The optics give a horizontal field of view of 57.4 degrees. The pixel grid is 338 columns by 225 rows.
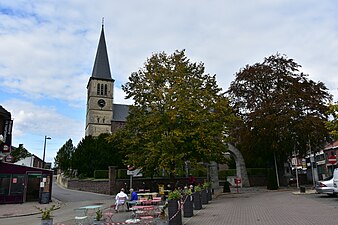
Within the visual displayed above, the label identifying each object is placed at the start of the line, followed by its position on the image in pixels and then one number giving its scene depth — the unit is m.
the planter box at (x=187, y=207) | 13.50
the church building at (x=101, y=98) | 77.06
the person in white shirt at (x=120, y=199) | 16.83
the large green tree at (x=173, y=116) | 21.61
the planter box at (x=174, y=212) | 10.52
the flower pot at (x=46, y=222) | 9.59
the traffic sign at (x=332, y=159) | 22.50
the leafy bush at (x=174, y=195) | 11.19
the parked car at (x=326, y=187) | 19.52
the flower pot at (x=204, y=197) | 18.61
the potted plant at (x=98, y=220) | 10.88
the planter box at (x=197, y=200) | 15.88
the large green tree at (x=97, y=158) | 39.31
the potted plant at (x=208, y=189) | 19.88
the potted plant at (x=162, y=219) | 9.92
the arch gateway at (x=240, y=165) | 37.31
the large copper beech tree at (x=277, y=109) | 30.30
